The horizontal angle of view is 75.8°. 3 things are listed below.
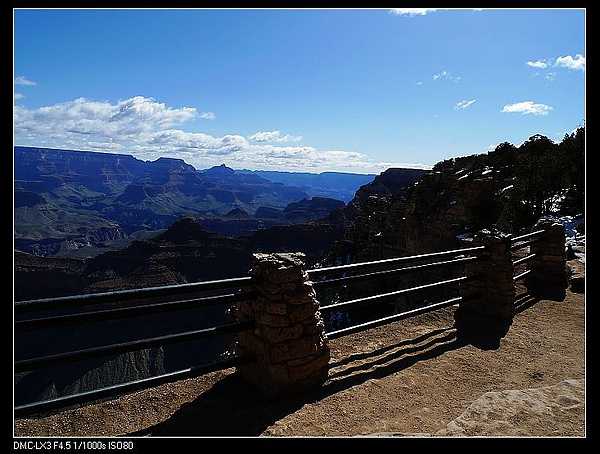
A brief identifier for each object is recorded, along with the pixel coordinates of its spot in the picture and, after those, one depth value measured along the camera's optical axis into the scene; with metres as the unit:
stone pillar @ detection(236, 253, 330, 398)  4.03
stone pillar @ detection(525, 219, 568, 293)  8.84
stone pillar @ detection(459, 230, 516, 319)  6.76
